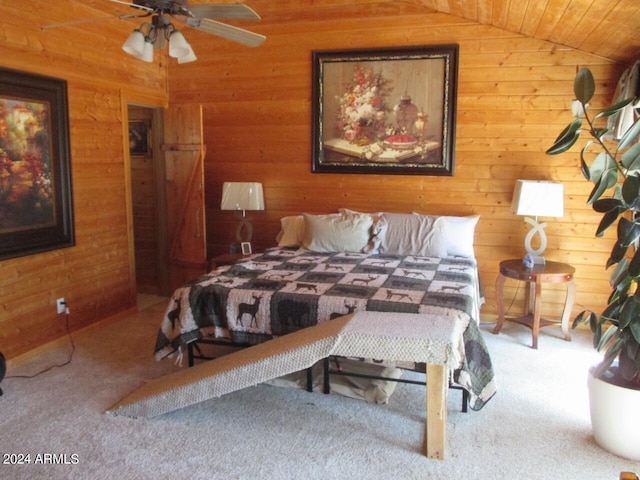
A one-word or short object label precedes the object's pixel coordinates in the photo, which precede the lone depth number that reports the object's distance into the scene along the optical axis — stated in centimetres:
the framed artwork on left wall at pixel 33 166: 337
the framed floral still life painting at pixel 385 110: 433
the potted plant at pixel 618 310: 223
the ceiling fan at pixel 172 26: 235
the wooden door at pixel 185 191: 478
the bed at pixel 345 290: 285
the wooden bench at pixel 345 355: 238
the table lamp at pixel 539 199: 386
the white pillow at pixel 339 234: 418
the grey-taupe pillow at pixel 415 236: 407
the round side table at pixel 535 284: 379
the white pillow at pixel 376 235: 418
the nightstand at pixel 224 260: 450
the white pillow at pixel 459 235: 410
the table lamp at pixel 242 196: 466
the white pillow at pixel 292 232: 448
